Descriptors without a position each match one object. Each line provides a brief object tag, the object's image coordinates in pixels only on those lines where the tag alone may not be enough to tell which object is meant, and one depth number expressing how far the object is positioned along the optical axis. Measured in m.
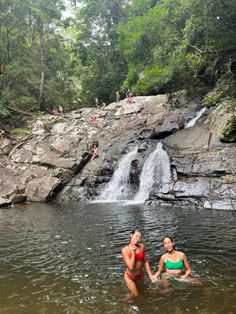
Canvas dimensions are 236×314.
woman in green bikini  5.53
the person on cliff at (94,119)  23.73
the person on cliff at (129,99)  25.01
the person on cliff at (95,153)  19.27
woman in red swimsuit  5.22
